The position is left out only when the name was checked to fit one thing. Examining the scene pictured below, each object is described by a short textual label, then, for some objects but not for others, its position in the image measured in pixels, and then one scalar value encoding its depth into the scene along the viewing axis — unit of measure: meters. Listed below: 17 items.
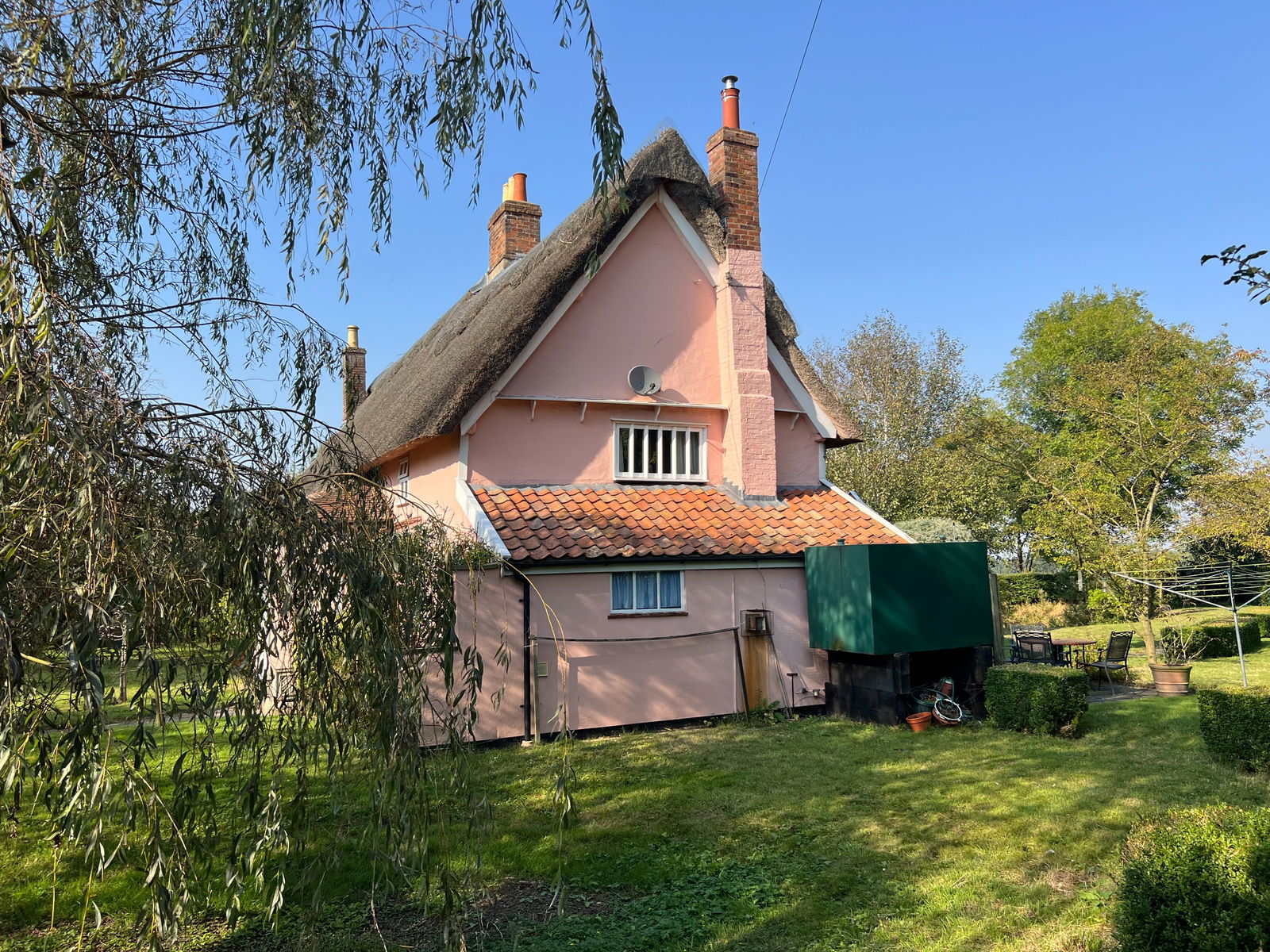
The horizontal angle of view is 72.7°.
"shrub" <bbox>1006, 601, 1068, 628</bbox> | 28.06
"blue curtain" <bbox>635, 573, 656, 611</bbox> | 11.74
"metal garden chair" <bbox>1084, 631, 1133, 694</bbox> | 14.52
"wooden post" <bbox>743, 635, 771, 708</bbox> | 12.22
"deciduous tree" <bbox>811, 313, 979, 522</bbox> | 26.55
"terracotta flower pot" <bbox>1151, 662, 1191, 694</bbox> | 13.93
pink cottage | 11.22
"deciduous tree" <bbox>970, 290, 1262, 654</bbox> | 18.48
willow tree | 2.87
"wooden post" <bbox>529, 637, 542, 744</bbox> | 10.75
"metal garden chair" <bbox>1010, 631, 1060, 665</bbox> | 15.06
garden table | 15.35
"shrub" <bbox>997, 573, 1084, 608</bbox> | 30.91
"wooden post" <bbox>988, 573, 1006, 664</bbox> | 13.09
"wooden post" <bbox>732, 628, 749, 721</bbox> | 12.16
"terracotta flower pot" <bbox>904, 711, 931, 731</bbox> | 11.23
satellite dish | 12.94
